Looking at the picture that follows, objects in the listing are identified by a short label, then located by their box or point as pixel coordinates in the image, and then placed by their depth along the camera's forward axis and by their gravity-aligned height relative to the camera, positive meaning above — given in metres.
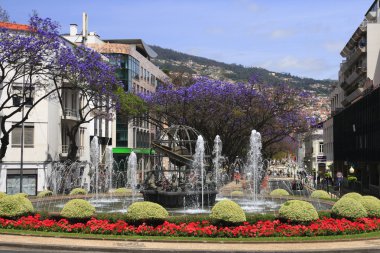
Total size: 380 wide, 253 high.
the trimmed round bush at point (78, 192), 34.56 -1.04
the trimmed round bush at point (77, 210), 20.75 -1.28
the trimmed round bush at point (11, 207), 21.61 -1.22
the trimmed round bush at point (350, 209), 21.50 -1.32
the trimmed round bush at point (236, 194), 36.41 -1.25
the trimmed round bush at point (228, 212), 19.77 -1.32
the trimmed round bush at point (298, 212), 20.25 -1.34
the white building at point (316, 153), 117.88 +5.13
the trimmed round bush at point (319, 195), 31.83 -1.15
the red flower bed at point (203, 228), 19.34 -1.85
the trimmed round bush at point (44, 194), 32.56 -1.10
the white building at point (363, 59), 69.19 +15.32
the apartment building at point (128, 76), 70.50 +13.16
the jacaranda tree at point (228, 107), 52.75 +6.36
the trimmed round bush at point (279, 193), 34.31 -1.12
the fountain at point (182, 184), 26.92 -0.47
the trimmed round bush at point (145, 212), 20.09 -1.31
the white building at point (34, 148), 47.12 +2.31
